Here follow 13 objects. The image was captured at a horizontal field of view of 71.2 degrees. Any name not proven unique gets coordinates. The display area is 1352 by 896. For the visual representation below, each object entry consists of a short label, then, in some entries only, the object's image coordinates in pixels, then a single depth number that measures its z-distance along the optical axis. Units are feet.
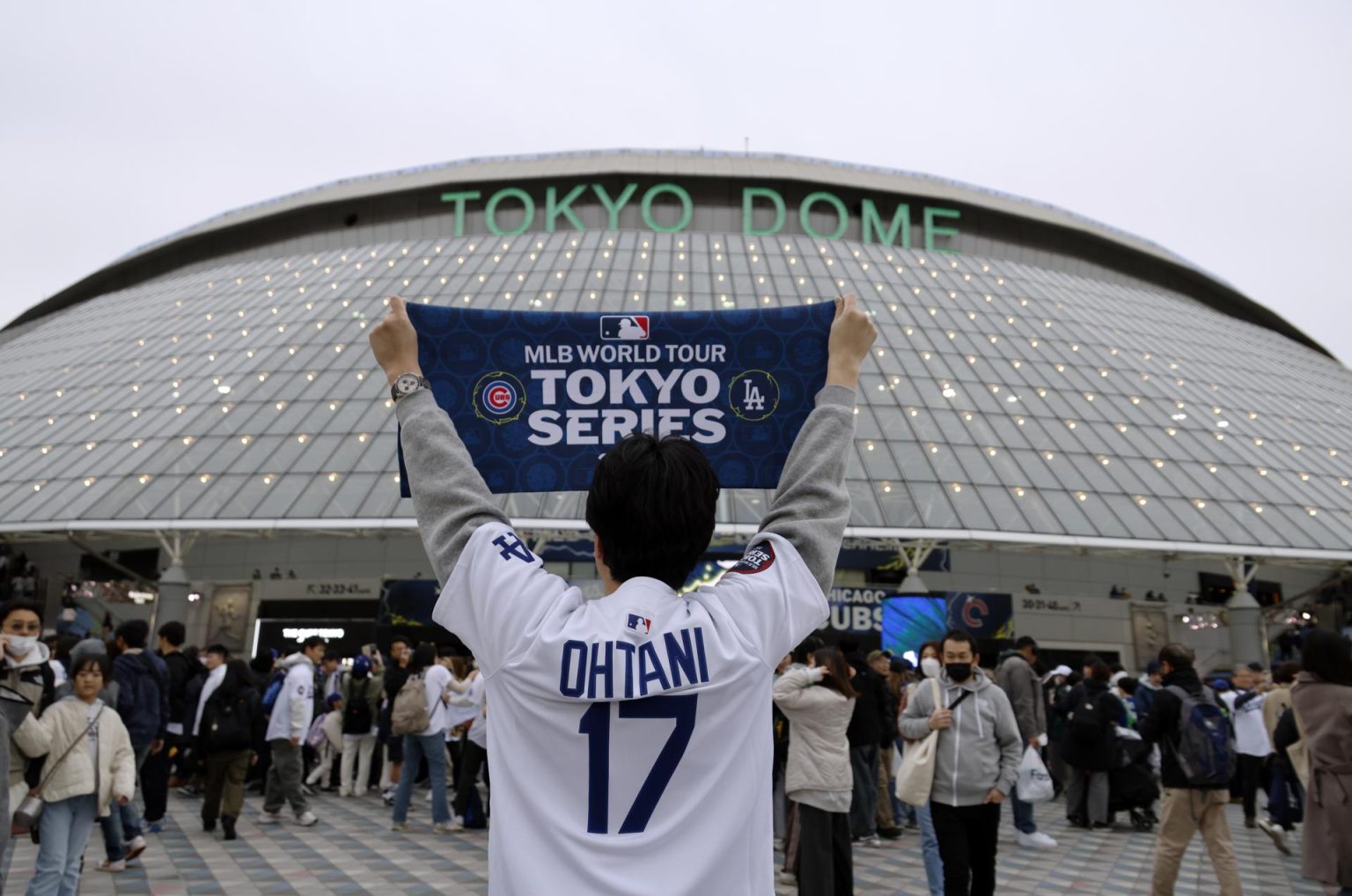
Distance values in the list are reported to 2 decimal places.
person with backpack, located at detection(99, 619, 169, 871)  30.04
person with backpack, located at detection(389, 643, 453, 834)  35.86
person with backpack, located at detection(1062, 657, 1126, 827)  40.29
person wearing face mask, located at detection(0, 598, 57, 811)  18.24
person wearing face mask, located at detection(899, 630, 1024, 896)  21.16
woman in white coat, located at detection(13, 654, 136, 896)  20.15
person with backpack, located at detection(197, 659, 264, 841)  33.55
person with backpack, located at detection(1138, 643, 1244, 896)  22.89
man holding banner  5.80
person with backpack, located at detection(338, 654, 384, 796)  42.47
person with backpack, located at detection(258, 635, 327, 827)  36.96
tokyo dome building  73.46
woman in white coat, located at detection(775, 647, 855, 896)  22.81
